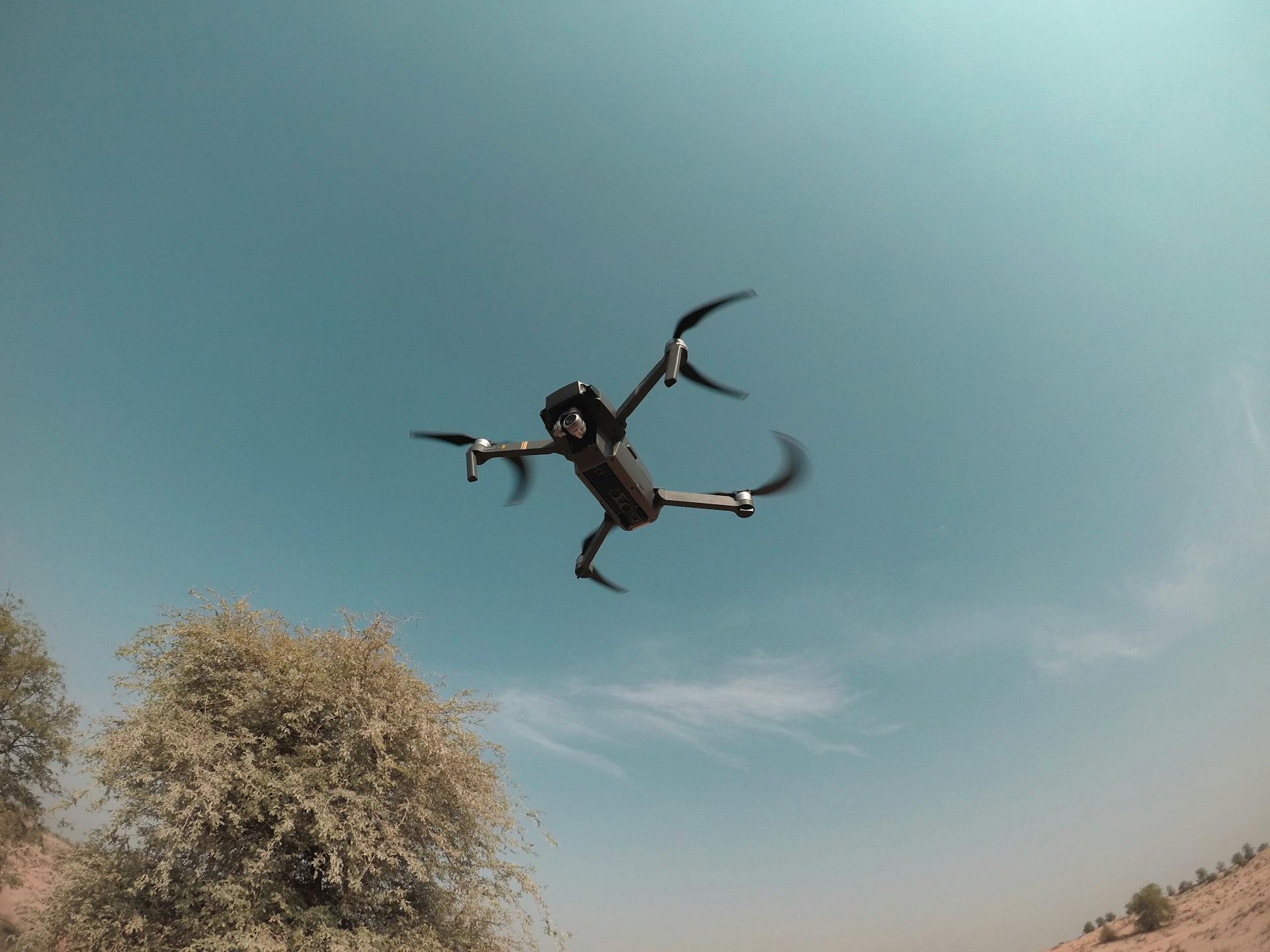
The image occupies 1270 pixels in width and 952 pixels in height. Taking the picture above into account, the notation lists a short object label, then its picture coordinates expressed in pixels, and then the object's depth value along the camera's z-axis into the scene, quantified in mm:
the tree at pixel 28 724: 20094
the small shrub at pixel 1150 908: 37250
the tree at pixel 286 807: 10508
